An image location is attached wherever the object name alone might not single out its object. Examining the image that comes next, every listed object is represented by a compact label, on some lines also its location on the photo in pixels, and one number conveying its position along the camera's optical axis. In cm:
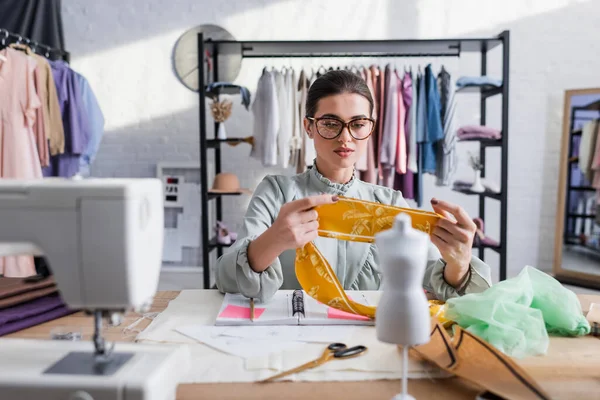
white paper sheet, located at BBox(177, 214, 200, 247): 455
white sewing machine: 82
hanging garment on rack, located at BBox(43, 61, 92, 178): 364
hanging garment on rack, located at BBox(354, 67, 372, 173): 365
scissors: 96
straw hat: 386
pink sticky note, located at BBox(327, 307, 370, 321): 128
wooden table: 89
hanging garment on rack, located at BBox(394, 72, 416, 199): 374
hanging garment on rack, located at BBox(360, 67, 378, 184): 371
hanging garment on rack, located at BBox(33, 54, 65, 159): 344
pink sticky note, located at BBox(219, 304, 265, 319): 129
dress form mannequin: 79
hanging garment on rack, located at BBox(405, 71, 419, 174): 372
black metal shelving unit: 358
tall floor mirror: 416
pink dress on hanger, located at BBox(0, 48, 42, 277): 314
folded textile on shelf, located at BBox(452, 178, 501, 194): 375
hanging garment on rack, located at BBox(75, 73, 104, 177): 376
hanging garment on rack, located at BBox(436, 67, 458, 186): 369
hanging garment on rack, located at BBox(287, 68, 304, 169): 378
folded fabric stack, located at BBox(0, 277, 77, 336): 124
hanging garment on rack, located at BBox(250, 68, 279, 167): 372
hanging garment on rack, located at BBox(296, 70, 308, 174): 377
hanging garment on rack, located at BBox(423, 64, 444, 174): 368
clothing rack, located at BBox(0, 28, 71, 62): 396
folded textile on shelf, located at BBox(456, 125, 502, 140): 364
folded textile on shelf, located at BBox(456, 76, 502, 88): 362
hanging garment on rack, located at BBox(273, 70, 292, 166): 376
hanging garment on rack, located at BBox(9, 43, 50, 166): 339
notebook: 125
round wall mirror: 443
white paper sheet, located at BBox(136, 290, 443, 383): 96
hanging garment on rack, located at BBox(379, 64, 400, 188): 368
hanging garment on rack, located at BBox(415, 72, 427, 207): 372
